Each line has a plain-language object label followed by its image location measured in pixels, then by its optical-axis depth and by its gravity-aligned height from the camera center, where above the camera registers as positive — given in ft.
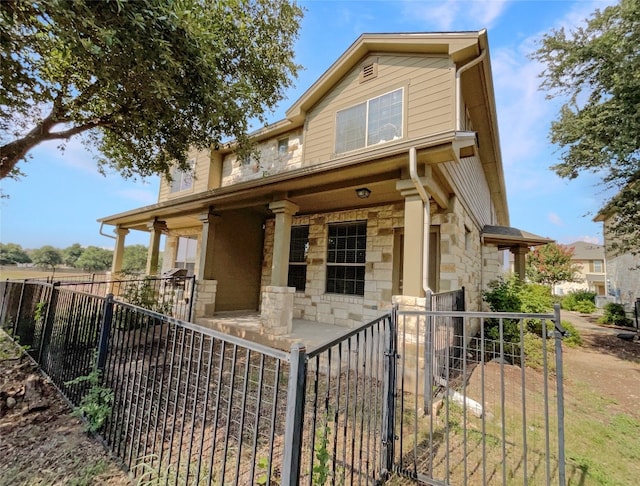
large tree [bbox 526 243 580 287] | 69.26 +5.16
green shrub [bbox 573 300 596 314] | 55.95 -3.30
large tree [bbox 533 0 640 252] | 21.65 +15.28
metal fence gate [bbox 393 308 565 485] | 7.66 -5.11
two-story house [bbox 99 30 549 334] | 15.39 +5.22
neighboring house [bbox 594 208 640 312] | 44.88 +1.92
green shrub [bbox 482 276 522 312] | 22.81 -1.00
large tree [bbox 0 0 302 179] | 10.14 +8.17
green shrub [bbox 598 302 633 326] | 40.37 -3.53
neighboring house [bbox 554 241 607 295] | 89.76 +5.46
